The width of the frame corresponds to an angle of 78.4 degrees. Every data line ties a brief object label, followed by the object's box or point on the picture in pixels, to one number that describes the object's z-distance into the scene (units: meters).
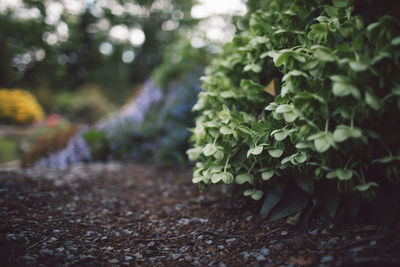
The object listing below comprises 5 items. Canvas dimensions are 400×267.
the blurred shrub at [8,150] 4.75
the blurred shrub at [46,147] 4.16
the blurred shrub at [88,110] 7.86
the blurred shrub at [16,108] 6.70
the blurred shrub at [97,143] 4.20
